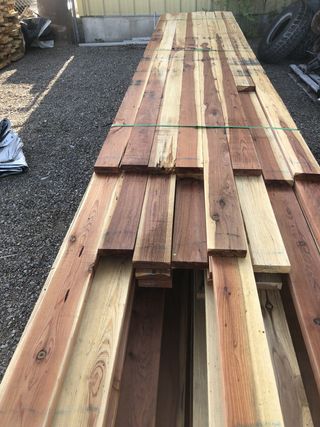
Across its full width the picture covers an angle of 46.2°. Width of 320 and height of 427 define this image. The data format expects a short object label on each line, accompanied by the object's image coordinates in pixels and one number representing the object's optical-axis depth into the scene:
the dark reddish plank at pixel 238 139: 2.22
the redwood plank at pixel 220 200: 1.65
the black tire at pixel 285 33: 6.43
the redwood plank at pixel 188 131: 2.25
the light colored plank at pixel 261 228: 1.62
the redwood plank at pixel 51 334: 1.23
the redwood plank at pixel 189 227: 1.67
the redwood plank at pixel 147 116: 2.31
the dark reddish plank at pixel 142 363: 1.53
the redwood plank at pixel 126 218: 1.74
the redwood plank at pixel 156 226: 1.65
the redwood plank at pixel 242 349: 1.15
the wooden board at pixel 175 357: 1.60
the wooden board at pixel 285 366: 1.36
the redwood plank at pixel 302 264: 1.41
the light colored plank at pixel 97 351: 1.25
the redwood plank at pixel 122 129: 2.30
